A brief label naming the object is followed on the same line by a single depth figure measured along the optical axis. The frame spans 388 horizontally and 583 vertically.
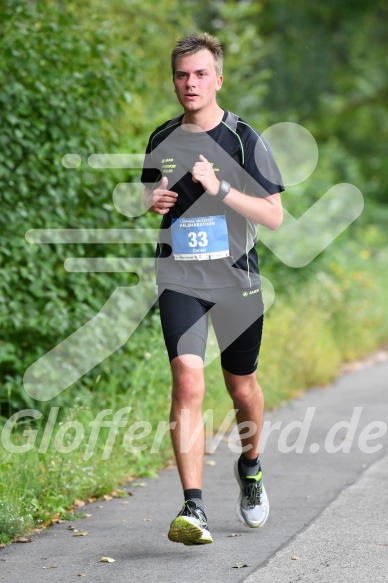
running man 10.23
